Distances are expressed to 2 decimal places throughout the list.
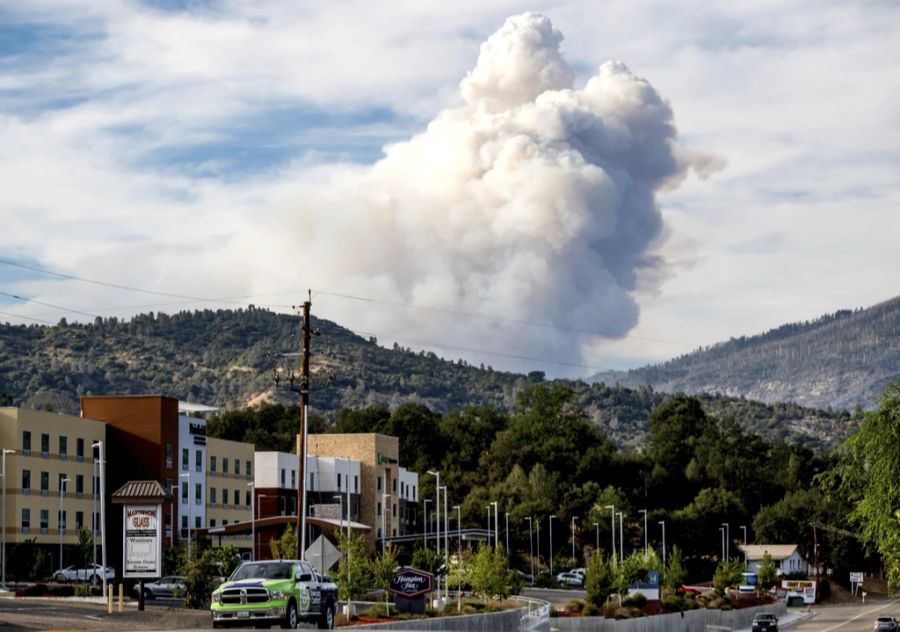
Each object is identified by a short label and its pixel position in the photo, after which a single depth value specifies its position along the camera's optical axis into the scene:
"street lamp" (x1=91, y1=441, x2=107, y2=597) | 101.62
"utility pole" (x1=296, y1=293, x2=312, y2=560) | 72.62
